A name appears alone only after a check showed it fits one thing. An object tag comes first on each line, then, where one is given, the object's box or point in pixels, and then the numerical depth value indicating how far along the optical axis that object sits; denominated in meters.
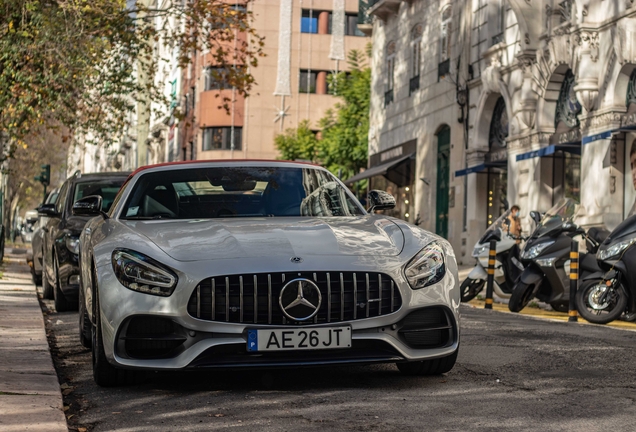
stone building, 22.33
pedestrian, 16.07
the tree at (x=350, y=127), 46.03
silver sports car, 5.99
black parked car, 12.73
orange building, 62.09
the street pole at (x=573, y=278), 12.80
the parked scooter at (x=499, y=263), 15.42
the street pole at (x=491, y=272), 15.23
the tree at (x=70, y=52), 18.19
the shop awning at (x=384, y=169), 36.00
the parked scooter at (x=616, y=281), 11.91
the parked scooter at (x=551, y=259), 13.59
